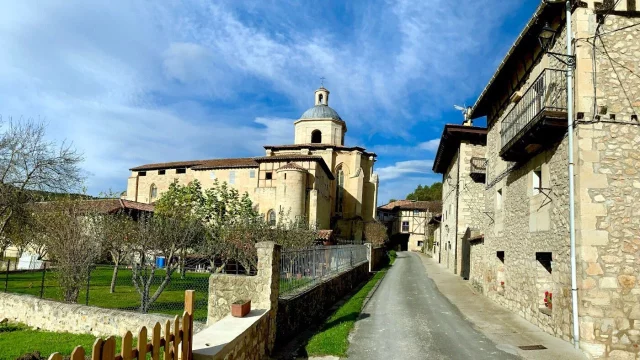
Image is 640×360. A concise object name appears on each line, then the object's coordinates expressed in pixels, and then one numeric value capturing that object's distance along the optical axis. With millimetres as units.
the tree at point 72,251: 12812
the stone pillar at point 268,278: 7477
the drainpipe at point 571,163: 8648
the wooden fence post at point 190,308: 4270
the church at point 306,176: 44156
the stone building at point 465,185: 24484
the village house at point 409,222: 69812
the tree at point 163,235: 16462
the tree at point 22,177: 19250
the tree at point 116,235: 18895
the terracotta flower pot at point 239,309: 6426
